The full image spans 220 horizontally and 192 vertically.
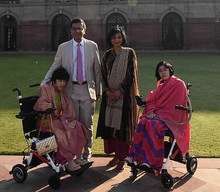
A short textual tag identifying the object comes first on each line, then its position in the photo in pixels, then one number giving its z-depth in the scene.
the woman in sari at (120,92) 4.05
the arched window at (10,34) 24.86
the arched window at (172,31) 24.00
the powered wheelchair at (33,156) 3.51
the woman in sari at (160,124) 3.57
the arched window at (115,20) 23.97
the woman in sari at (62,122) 3.63
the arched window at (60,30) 24.39
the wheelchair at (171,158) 3.45
